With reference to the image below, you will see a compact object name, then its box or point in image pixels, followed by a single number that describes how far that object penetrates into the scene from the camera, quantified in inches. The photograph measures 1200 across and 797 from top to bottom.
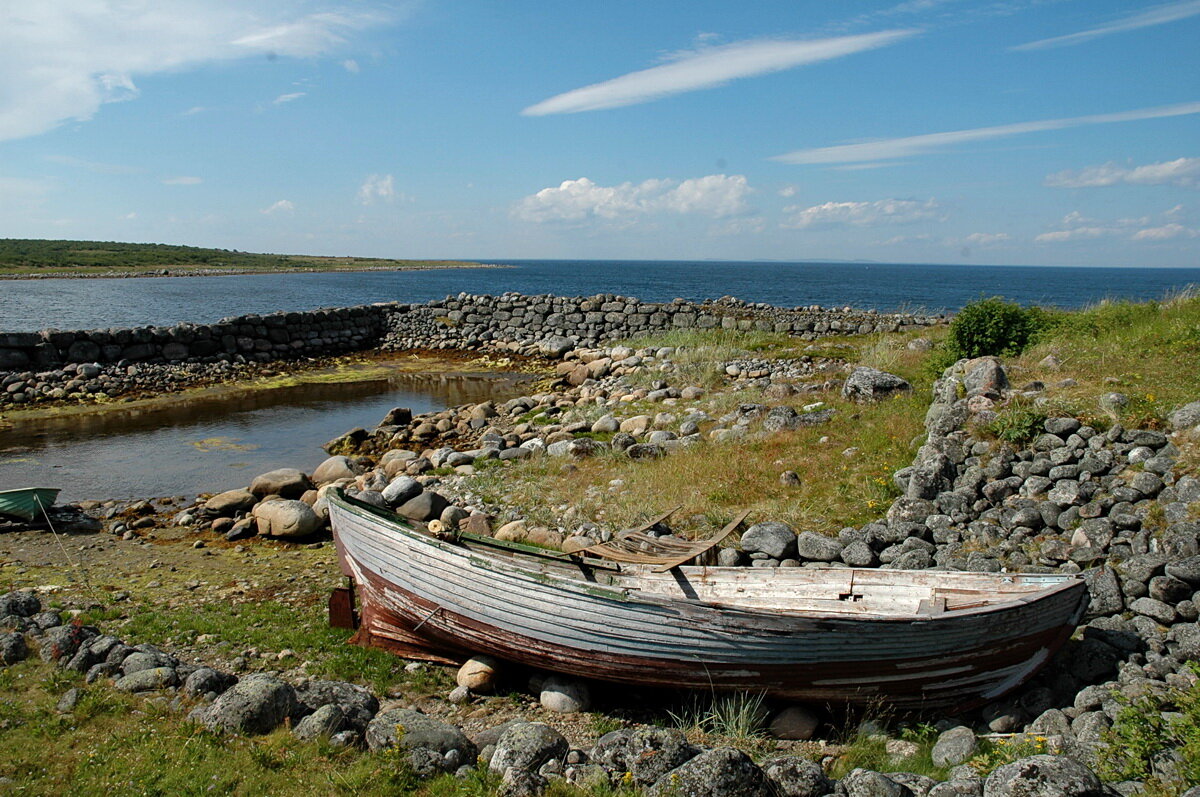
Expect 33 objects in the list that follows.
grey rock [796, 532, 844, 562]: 305.7
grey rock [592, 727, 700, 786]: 182.5
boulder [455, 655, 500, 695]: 254.7
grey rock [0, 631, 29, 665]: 240.5
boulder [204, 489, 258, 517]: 444.1
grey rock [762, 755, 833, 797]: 174.1
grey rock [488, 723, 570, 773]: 188.4
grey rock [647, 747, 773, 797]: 169.9
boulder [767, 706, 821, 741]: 224.7
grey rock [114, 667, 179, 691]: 225.3
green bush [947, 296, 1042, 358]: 514.9
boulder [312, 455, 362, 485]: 500.4
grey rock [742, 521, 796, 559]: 313.0
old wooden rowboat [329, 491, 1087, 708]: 212.1
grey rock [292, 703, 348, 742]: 202.5
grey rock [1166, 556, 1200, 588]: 230.4
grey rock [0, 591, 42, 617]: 279.6
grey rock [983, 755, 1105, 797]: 153.5
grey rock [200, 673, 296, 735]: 203.0
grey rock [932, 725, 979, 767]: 195.0
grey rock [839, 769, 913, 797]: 172.9
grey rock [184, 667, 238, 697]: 222.8
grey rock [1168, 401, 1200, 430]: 304.3
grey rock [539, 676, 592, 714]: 244.1
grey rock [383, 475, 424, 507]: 418.3
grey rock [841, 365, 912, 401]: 489.4
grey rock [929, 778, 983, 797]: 165.5
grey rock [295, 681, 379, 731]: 215.9
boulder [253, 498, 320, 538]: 407.8
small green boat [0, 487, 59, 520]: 419.5
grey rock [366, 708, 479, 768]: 195.5
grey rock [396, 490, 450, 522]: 403.9
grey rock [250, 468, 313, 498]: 468.8
